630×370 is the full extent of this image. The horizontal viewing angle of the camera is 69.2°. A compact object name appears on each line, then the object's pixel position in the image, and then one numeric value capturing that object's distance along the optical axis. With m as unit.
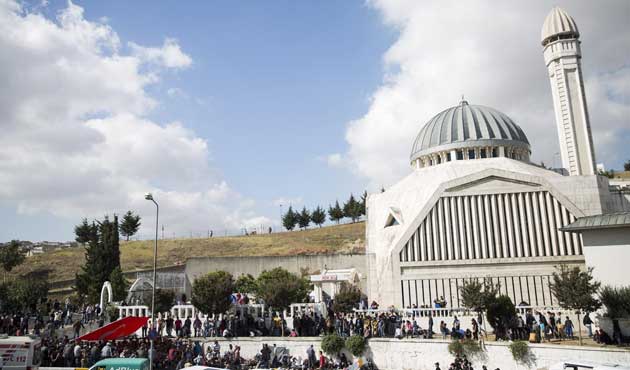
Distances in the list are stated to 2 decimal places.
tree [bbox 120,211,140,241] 79.94
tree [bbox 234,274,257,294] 44.66
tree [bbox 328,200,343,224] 96.94
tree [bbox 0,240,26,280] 54.41
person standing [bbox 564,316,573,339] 21.55
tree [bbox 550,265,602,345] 19.92
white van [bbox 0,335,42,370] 16.64
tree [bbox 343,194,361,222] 93.44
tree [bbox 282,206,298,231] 94.88
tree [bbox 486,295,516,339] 22.11
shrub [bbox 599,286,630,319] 19.70
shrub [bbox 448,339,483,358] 20.70
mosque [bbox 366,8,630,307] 32.06
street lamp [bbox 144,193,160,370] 18.43
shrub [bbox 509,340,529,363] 19.50
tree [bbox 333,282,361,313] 26.75
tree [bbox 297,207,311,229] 95.44
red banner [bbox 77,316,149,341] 22.81
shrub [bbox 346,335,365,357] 22.47
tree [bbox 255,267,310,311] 25.67
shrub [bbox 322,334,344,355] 22.42
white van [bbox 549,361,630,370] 14.38
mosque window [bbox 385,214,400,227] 39.56
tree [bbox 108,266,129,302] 41.34
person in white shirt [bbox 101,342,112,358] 21.03
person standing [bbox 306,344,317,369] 22.03
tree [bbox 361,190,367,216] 92.69
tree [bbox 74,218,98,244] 74.83
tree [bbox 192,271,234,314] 24.53
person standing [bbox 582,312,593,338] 21.03
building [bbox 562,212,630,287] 22.19
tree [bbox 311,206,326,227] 96.47
